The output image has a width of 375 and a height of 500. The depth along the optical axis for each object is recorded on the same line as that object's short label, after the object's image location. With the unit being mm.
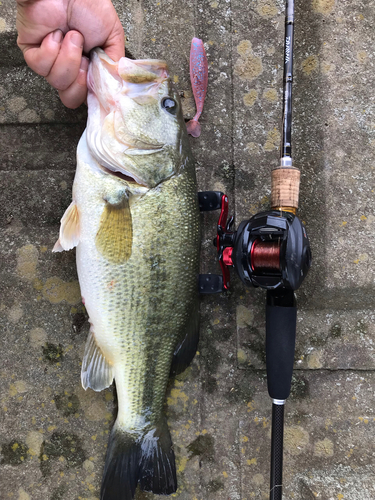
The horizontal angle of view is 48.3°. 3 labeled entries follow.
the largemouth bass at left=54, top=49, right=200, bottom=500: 404
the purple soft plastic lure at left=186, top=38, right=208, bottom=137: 477
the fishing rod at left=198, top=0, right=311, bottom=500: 368
